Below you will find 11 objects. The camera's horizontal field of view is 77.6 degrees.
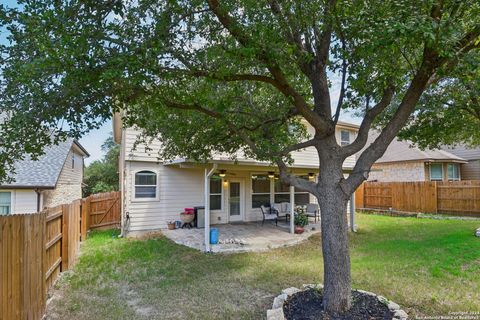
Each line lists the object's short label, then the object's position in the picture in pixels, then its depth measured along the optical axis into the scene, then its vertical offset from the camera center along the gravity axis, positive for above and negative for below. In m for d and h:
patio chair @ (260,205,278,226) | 12.60 -1.66
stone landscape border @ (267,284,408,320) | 3.88 -1.83
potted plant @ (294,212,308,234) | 11.79 -1.75
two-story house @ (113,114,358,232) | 11.23 -0.46
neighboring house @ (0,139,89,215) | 11.45 -0.28
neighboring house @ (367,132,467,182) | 19.58 +0.73
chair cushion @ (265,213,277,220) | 13.30 -1.75
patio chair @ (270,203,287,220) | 12.71 -1.39
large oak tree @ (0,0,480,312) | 3.15 +1.42
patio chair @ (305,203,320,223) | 12.82 -1.42
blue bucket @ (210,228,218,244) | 9.03 -1.81
